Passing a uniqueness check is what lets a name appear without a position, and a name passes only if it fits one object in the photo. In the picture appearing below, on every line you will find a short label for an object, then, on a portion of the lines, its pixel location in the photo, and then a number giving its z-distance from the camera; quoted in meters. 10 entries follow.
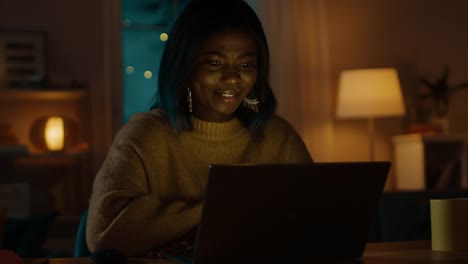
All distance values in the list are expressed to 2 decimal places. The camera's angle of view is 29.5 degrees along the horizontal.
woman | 1.85
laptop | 1.31
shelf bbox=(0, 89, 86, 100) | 4.42
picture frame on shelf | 4.55
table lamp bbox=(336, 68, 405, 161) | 4.97
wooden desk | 1.49
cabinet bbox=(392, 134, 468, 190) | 5.17
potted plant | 5.36
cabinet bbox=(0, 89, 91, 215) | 4.55
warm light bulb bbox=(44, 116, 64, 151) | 4.51
